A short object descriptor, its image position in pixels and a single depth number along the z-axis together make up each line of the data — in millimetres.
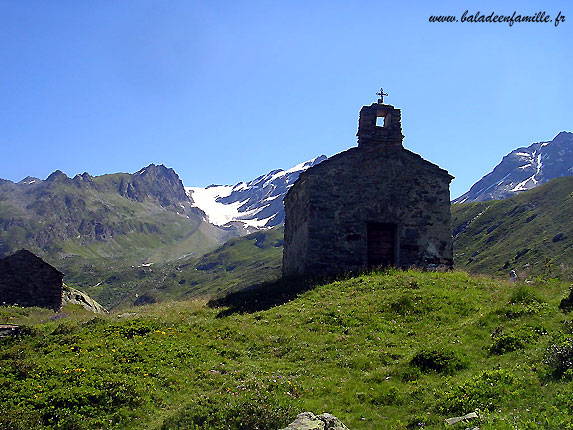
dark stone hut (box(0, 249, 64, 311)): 36844
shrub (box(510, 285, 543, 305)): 15930
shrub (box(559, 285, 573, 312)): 14288
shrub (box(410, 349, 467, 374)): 12672
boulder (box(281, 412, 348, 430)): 8219
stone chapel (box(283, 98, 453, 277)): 27500
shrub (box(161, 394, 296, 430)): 9758
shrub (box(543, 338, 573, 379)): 9878
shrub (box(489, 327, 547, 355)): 12617
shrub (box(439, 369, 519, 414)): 9734
